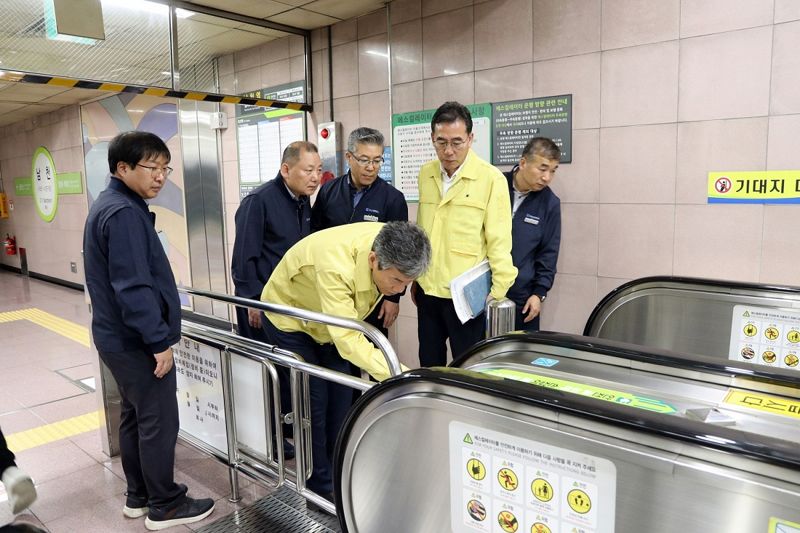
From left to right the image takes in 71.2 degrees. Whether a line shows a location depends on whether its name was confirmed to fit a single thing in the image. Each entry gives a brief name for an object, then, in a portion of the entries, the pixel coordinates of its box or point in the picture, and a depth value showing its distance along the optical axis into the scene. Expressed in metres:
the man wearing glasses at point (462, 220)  2.85
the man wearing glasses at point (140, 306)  2.23
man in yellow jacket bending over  2.02
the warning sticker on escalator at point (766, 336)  2.37
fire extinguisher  10.71
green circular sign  9.09
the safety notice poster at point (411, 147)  4.29
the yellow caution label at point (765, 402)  1.37
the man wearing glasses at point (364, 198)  3.03
